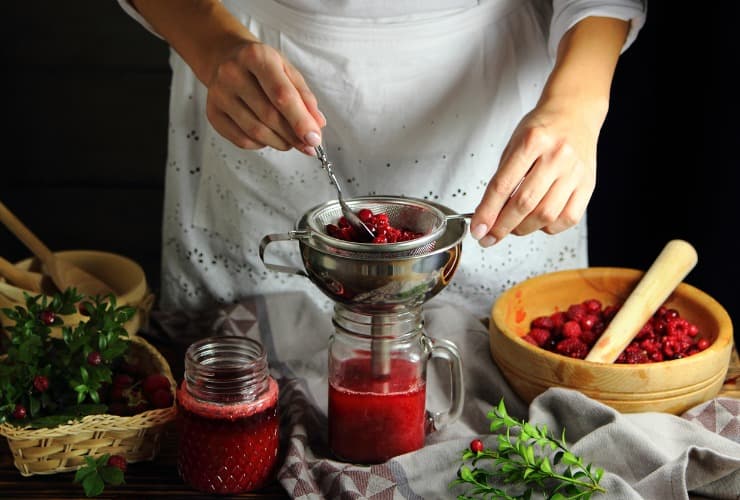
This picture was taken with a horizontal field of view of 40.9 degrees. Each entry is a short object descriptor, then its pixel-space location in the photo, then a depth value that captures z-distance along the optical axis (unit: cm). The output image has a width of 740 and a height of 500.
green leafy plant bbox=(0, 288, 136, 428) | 118
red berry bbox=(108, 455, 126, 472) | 115
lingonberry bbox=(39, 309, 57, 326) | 125
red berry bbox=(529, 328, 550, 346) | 135
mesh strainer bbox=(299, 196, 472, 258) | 107
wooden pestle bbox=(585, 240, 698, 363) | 129
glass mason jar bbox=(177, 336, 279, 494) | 114
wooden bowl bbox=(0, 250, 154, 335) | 144
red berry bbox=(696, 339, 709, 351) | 131
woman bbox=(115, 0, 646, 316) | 117
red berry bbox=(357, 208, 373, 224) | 115
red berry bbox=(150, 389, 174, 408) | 121
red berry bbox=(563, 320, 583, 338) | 134
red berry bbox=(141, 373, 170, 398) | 123
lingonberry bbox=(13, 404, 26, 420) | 117
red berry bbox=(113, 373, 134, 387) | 125
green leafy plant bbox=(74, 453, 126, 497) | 113
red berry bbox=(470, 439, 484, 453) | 117
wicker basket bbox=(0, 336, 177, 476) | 115
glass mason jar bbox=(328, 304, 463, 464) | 119
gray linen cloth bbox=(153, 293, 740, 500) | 113
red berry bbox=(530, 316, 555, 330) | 138
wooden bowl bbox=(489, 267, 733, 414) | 123
